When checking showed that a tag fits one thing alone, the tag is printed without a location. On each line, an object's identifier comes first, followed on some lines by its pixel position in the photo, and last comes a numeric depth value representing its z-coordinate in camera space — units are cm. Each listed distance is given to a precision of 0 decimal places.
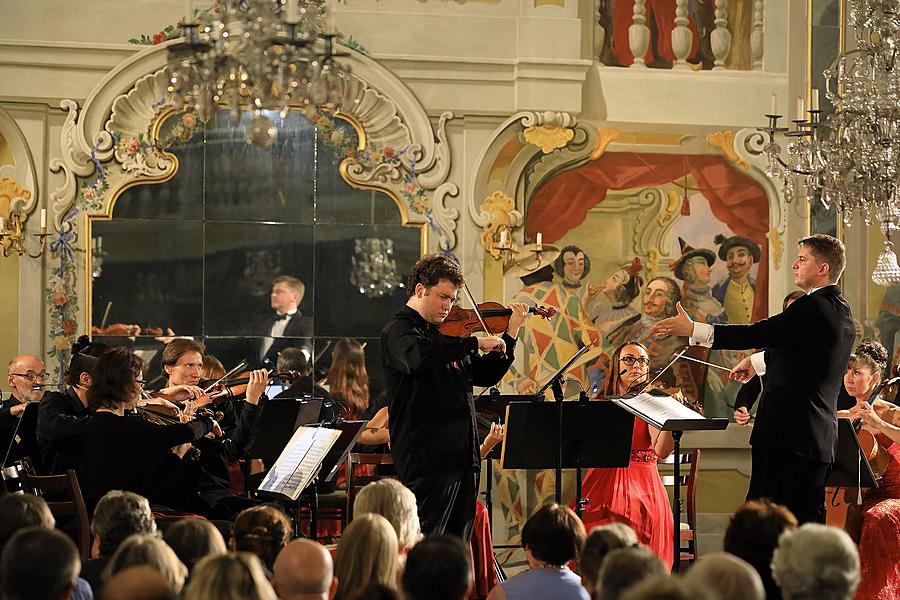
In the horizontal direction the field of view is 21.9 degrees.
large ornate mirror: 1647
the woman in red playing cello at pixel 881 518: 1151
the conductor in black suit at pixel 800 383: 1010
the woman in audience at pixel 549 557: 723
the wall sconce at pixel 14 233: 1584
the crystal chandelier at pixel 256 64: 1025
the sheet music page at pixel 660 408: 1051
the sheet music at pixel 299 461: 1080
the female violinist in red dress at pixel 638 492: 1254
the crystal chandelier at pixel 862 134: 1385
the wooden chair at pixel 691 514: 1332
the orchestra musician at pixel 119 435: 1044
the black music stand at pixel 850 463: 1111
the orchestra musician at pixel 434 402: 938
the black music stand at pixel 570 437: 1065
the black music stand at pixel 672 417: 1037
